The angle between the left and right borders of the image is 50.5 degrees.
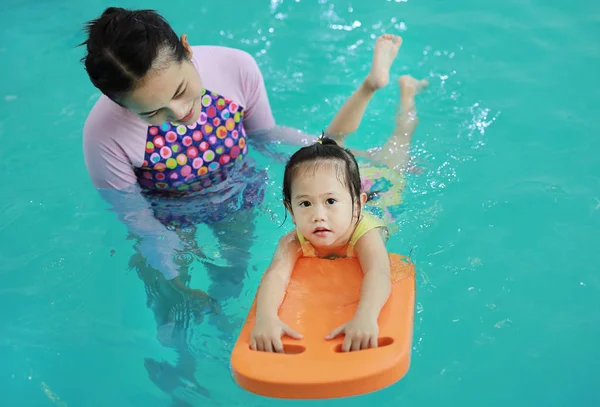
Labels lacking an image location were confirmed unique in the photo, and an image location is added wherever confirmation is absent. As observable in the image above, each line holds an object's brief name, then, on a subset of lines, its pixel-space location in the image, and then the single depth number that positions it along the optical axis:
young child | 1.78
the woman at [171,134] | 1.86
